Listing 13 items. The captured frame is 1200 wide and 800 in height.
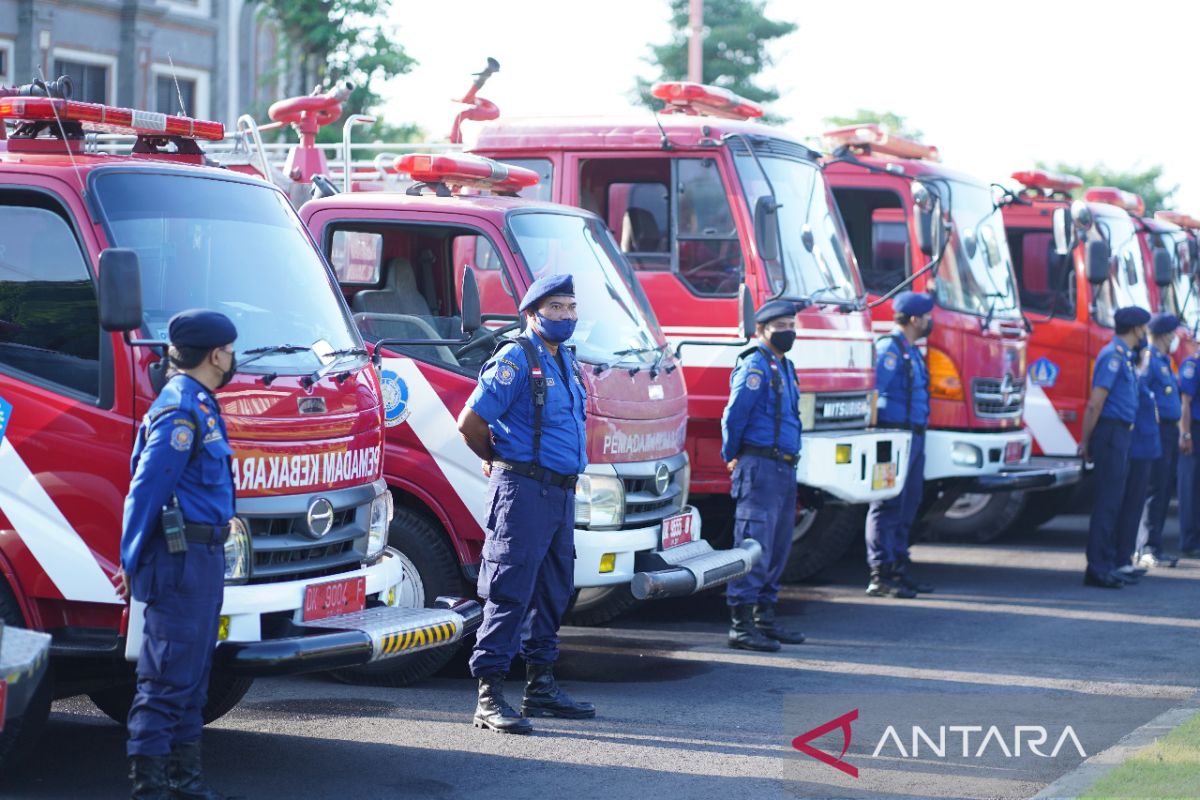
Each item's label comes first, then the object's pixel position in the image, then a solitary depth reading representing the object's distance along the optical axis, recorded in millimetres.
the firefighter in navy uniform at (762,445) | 9016
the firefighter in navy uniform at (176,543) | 5496
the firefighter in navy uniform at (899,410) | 11094
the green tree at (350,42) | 20016
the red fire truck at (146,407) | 5918
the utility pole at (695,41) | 17812
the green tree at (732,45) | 36562
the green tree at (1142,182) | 42594
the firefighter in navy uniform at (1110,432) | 11578
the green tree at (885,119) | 44438
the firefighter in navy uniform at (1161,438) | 12719
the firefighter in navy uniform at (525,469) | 6973
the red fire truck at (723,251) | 9898
